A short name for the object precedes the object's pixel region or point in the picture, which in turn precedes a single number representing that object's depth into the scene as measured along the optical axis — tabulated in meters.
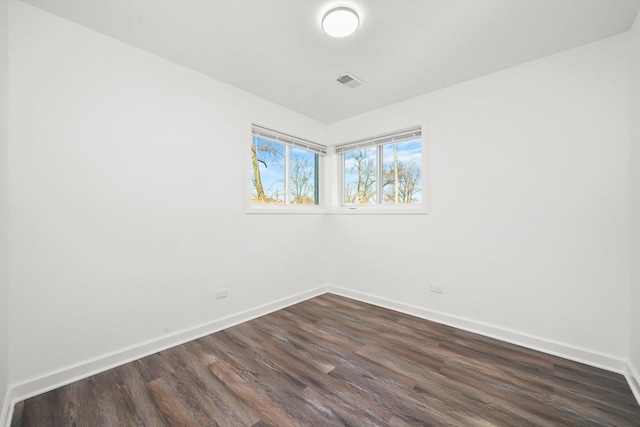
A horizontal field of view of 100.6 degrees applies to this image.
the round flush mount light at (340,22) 1.75
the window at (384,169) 3.20
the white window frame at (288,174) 3.05
